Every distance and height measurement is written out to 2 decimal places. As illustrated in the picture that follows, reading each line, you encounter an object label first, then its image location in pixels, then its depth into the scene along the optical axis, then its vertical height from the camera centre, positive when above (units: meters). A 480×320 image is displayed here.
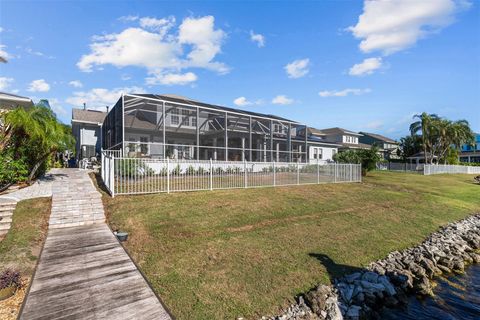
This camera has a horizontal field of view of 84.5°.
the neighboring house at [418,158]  43.81 -0.25
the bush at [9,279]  4.45 -2.07
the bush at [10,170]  9.88 -0.45
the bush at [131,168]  10.20 -0.41
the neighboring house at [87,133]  26.29 +2.63
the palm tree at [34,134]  10.30 +1.00
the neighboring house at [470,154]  53.69 +0.47
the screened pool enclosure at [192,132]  17.53 +2.25
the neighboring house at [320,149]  30.77 +0.97
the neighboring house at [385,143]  51.09 +2.77
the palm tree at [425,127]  39.97 +4.51
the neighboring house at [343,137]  43.50 +3.45
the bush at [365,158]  23.97 -0.11
